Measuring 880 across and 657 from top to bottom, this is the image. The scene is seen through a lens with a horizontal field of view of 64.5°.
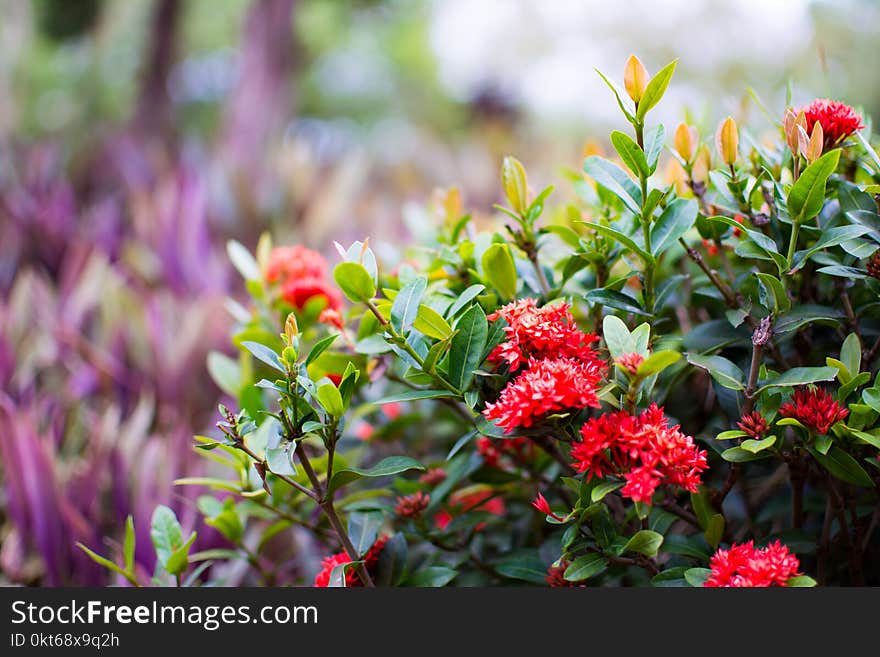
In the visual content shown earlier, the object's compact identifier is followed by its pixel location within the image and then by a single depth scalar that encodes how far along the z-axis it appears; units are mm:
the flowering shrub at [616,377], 526
